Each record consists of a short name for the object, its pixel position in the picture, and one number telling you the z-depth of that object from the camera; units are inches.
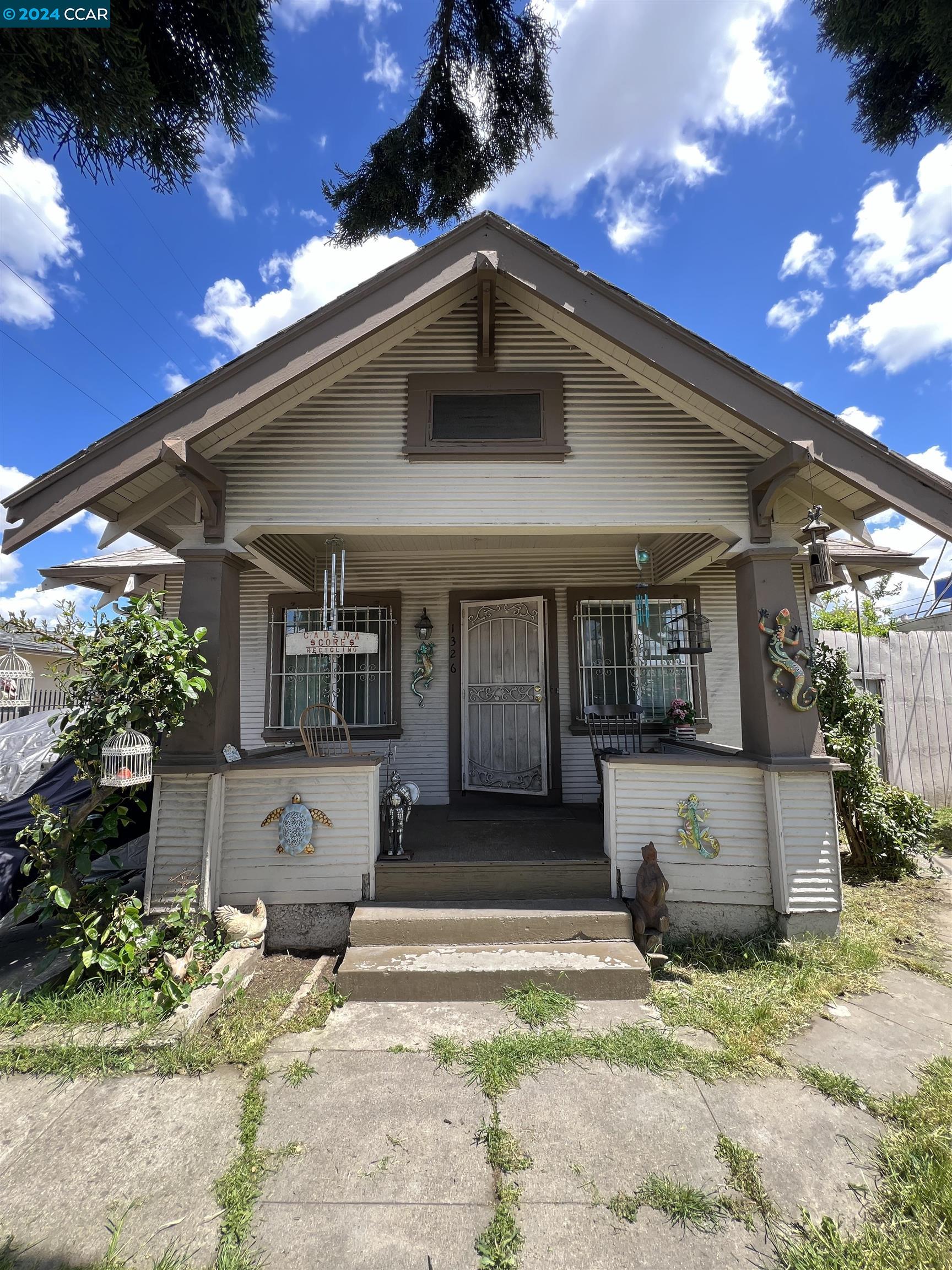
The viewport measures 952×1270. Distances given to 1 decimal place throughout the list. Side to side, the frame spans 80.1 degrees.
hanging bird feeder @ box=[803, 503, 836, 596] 141.1
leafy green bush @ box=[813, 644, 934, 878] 205.3
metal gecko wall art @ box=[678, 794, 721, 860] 153.4
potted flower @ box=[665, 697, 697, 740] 218.2
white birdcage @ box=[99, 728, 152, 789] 123.3
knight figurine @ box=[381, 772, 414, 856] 160.2
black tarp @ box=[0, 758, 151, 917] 136.6
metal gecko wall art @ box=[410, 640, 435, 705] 239.5
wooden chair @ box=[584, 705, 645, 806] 231.5
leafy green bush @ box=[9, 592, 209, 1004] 127.3
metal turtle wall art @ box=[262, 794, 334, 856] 152.1
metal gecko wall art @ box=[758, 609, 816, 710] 151.3
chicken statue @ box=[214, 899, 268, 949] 140.3
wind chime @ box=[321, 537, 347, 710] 176.6
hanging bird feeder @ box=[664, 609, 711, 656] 229.0
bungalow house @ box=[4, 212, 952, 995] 142.9
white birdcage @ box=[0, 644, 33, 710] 173.2
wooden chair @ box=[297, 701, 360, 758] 225.9
